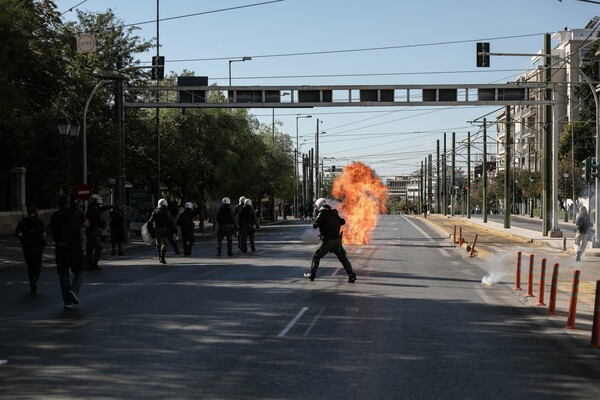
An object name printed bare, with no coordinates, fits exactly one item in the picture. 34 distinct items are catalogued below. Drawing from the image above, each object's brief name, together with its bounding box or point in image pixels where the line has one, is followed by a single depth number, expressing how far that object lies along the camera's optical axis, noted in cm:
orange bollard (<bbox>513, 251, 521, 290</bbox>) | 1588
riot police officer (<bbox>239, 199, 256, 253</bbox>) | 2639
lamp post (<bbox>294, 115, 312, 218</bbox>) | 8494
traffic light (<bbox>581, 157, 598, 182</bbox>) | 2717
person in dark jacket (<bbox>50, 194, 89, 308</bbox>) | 1247
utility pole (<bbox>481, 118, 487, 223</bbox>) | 6109
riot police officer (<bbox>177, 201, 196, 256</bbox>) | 2548
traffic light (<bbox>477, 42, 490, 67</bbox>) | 2827
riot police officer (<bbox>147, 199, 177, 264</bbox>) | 2175
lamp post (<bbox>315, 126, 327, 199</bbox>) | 9693
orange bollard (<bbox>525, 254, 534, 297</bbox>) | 1460
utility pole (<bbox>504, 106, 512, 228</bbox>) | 4701
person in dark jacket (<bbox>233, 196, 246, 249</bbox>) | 2666
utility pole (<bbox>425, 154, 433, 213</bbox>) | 12506
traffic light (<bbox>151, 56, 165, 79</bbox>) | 3628
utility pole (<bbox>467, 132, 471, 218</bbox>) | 7022
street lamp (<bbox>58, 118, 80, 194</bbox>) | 3066
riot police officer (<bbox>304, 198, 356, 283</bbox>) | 1653
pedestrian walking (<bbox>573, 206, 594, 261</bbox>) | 2359
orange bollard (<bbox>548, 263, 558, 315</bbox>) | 1209
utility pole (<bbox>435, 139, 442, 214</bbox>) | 10130
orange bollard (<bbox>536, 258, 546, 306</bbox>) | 1341
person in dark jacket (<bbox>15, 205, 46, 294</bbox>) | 1520
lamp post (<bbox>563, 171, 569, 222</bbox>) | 7317
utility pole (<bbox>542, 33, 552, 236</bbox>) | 3666
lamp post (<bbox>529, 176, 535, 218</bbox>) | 9042
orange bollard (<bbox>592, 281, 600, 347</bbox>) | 923
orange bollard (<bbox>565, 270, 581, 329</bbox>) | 1032
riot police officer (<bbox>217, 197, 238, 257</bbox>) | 2494
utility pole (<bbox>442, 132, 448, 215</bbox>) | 9994
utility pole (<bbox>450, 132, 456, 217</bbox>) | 8305
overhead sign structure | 3734
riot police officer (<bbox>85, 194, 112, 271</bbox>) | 1969
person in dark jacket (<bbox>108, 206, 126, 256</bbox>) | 2505
